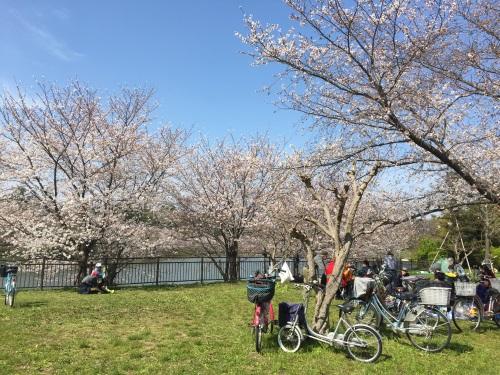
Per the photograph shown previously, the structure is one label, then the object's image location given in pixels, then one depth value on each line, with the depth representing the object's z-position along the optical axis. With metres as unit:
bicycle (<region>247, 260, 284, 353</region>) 6.43
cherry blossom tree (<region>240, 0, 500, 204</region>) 7.64
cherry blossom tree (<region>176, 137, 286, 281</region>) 20.39
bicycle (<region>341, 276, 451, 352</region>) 6.94
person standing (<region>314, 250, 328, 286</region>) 12.75
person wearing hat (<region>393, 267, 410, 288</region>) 10.69
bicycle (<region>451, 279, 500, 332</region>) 8.77
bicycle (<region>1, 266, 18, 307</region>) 10.45
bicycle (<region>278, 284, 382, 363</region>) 6.21
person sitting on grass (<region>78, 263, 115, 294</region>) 14.06
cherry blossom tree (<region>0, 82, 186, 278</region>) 15.98
